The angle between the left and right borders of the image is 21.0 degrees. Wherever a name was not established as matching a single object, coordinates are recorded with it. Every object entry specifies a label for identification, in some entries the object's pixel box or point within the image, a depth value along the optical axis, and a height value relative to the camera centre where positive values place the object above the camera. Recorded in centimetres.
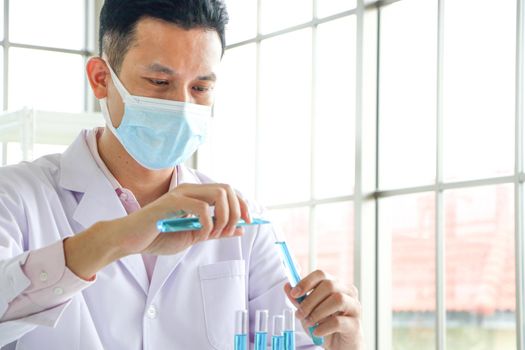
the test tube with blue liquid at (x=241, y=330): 118 -11
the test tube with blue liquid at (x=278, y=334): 117 -11
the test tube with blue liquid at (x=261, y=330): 118 -11
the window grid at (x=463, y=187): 220 +0
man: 131 -2
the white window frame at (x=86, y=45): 336 +42
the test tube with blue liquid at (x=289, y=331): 118 -11
